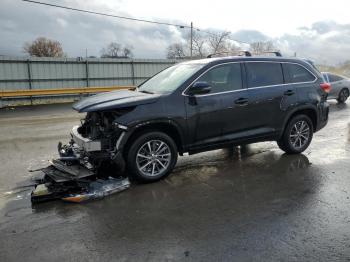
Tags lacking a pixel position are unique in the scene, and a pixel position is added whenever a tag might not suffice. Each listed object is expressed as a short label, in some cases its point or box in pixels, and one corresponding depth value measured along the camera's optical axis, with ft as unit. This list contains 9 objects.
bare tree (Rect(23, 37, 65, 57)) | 236.63
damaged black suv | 17.53
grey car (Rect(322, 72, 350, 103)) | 54.05
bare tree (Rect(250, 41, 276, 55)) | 200.54
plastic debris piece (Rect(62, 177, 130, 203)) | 16.02
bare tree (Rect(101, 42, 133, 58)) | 235.61
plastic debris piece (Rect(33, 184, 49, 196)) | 16.12
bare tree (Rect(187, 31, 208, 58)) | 193.91
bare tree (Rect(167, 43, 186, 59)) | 231.71
